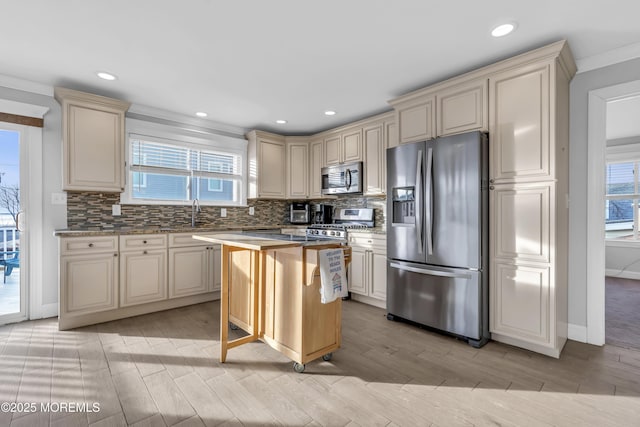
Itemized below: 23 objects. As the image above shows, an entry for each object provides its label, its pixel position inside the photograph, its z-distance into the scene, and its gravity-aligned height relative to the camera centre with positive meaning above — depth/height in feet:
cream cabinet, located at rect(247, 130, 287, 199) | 15.16 +2.42
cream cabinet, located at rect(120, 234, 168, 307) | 10.66 -2.01
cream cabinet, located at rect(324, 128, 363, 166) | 13.79 +3.07
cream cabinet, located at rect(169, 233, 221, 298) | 11.76 -2.14
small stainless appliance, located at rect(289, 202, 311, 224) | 16.52 -0.02
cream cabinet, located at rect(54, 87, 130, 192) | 10.23 +2.50
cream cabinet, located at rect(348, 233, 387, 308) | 11.80 -2.26
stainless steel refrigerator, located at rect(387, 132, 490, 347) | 8.43 -0.67
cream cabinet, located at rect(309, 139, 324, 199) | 15.61 +2.31
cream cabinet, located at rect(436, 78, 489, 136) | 8.80 +3.12
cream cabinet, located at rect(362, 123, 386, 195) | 12.80 +2.27
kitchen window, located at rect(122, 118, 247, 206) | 12.63 +1.96
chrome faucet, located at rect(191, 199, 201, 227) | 13.55 +0.13
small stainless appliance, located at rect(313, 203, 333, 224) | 15.80 -0.07
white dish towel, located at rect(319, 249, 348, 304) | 6.83 -1.42
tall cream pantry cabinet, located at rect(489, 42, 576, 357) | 7.66 +0.38
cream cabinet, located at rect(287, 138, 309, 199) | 16.08 +2.28
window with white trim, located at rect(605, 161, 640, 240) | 17.89 +0.73
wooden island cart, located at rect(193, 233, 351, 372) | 6.99 -2.17
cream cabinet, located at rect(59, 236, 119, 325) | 9.61 -2.03
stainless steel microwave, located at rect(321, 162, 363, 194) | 13.56 +1.58
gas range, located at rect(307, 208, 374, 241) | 13.30 -0.54
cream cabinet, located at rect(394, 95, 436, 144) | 9.92 +3.13
